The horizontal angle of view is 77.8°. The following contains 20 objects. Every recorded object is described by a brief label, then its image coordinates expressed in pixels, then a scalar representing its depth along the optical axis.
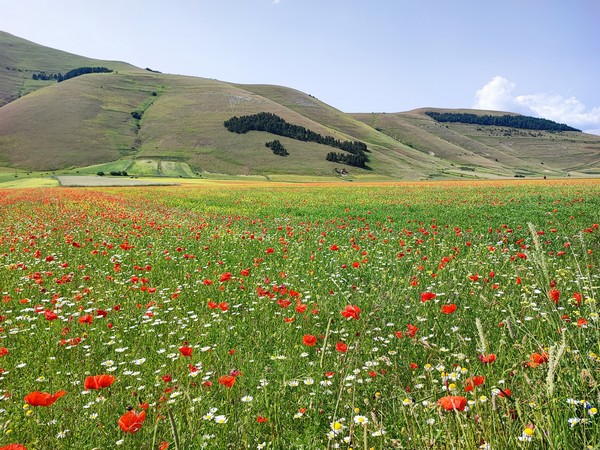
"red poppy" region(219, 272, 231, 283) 5.92
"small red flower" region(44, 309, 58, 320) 4.42
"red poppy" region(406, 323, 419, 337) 3.67
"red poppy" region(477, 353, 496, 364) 2.61
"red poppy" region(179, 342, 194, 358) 3.21
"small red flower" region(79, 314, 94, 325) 4.25
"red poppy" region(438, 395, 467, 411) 1.98
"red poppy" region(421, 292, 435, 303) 4.04
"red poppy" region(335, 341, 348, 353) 3.47
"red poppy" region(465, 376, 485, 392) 2.30
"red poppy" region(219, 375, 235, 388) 2.89
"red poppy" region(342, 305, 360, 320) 3.23
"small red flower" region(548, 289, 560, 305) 3.55
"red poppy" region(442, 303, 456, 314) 3.55
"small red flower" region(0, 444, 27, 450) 2.03
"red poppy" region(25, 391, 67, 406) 2.39
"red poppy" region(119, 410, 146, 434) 2.24
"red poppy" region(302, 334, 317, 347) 3.42
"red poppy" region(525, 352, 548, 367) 2.53
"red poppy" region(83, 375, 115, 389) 2.73
